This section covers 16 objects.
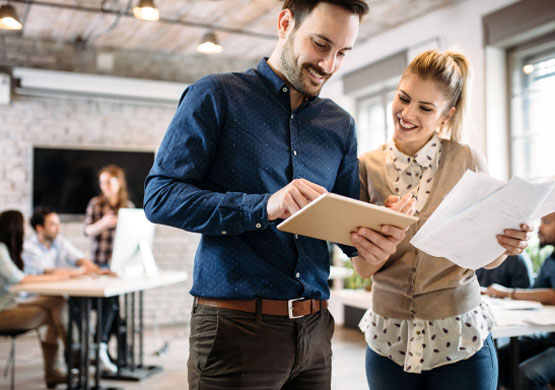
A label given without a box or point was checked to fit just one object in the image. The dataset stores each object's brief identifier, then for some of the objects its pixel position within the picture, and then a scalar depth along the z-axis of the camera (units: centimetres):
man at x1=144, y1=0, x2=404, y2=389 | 117
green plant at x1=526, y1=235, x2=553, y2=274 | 420
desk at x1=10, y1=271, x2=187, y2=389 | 347
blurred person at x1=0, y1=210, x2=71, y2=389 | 368
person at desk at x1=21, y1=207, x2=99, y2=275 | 464
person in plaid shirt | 483
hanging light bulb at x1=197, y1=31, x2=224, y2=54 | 530
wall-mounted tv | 628
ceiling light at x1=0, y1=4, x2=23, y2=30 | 455
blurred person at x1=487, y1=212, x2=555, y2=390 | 287
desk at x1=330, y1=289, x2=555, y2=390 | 220
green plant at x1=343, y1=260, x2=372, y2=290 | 553
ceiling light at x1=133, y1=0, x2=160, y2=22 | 429
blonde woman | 149
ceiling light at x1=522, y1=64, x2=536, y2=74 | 452
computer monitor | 391
